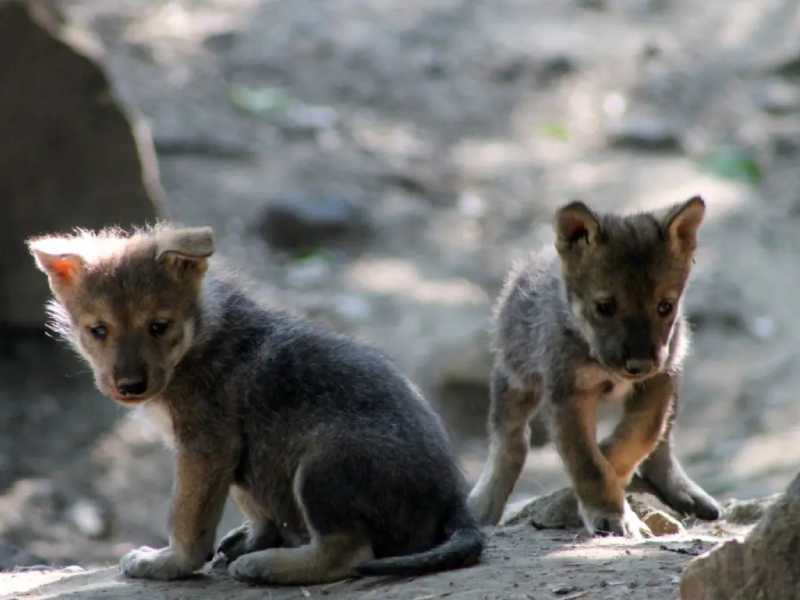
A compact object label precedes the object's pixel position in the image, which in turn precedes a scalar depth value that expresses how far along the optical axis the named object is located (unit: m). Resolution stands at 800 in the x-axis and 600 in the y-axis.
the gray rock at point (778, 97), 18.81
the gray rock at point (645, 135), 17.81
